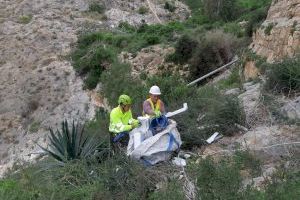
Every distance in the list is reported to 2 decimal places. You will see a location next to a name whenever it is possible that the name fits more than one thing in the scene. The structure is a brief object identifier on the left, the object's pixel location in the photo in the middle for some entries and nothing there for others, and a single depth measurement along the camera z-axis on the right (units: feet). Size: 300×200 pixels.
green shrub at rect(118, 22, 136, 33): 117.74
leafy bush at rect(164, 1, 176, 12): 139.95
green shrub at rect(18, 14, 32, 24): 119.85
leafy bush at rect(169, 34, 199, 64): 84.28
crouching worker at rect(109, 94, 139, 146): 30.68
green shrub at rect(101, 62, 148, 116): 62.59
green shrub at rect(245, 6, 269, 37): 76.97
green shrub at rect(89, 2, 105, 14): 126.93
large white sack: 28.48
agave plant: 32.09
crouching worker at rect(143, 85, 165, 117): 31.35
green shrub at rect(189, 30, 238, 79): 79.92
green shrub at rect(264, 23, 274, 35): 56.32
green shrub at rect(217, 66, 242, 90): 54.90
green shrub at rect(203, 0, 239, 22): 124.26
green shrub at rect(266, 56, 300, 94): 34.37
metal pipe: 69.95
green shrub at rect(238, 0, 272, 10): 118.39
